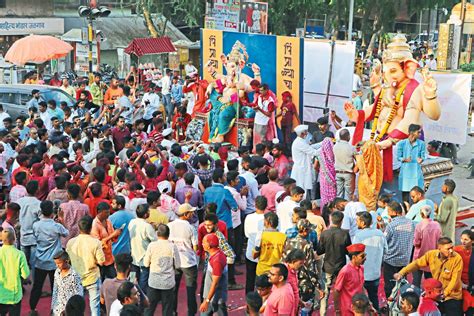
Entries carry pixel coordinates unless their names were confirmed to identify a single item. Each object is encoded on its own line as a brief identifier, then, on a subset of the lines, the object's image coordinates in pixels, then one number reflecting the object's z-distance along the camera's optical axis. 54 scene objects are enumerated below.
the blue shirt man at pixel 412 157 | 12.82
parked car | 19.19
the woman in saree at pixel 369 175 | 12.62
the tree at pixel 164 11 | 32.25
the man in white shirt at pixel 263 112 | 15.84
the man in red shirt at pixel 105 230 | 9.33
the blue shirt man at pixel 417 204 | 10.20
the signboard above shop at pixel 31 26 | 32.72
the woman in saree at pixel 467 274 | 8.77
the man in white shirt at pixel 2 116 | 15.93
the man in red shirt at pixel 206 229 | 9.28
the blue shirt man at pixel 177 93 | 21.92
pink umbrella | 22.50
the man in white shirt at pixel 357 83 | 21.15
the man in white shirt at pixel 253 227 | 9.37
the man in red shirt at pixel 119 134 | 14.22
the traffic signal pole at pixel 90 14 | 20.83
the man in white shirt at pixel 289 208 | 9.80
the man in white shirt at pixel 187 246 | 9.10
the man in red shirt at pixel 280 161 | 12.72
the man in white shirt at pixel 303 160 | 12.93
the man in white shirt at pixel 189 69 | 26.12
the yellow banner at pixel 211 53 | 18.23
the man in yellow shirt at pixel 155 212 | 9.61
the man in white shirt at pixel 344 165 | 12.55
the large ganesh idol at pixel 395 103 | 13.24
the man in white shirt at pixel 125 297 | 7.30
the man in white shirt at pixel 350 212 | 9.95
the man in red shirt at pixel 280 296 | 7.62
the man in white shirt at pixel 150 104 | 18.21
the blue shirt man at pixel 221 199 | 10.37
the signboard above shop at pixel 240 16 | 21.42
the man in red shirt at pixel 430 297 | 7.84
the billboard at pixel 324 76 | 16.36
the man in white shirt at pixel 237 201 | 10.77
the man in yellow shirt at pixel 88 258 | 8.77
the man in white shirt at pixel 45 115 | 16.08
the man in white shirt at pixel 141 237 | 9.29
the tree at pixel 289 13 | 32.78
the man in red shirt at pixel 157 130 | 14.14
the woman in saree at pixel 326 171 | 12.60
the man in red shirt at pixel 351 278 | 8.39
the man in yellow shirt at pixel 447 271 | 8.66
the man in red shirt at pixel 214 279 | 8.64
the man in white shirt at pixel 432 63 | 28.93
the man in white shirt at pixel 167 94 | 21.02
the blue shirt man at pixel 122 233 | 9.55
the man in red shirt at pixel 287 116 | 16.38
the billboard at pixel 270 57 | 16.66
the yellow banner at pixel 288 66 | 16.59
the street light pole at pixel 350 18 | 30.12
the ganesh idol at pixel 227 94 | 16.67
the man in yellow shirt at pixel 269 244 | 8.94
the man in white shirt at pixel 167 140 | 13.46
